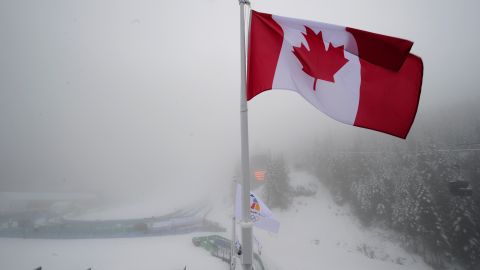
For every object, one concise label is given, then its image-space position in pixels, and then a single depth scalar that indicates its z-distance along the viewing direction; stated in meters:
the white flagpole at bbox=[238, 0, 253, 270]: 3.35
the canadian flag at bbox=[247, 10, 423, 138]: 3.86
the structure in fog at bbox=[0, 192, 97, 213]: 48.97
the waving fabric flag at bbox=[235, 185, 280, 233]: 7.43
